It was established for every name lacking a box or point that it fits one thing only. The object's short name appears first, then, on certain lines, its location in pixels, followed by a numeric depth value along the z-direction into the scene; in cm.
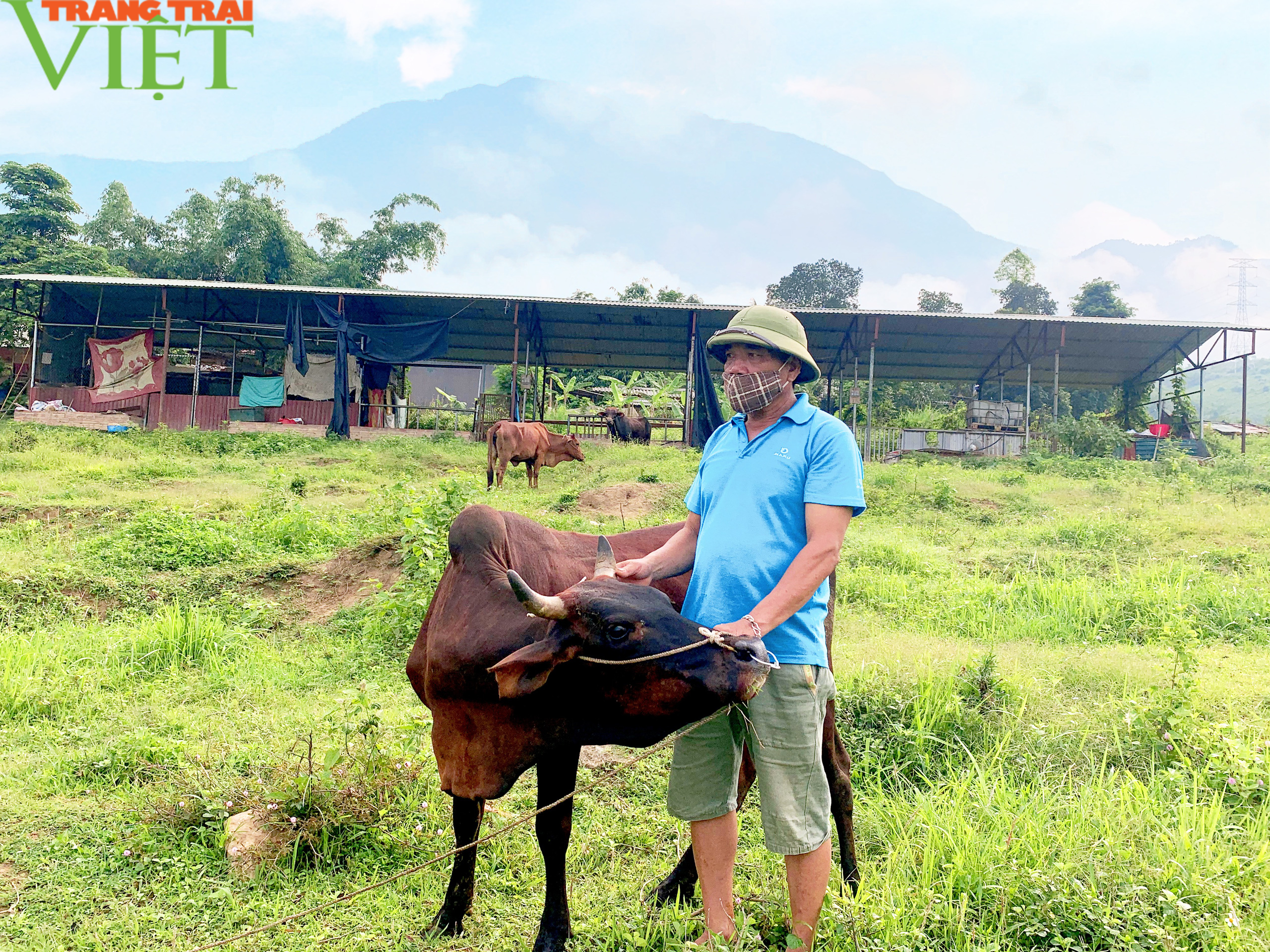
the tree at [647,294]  2947
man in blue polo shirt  249
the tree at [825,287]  3747
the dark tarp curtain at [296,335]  2017
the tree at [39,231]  2534
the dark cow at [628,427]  2142
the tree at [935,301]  3366
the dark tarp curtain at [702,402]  1973
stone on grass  332
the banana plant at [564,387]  2498
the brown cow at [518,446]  1445
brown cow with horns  246
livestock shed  2034
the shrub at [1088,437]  1820
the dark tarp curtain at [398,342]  2070
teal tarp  2120
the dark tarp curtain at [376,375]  2231
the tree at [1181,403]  2259
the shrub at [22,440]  1437
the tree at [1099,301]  3155
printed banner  2106
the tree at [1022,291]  3591
